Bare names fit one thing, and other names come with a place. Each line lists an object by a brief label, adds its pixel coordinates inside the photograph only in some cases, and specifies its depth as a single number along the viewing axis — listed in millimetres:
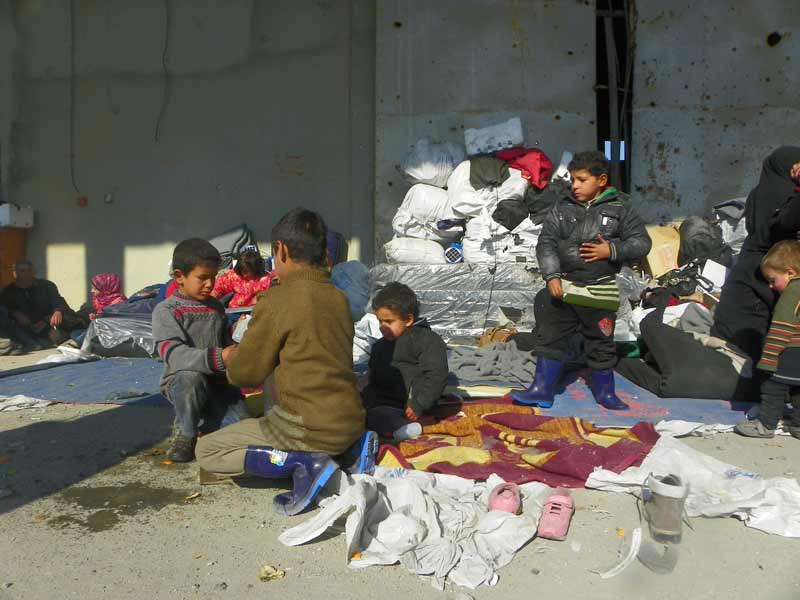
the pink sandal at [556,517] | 2680
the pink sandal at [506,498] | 2816
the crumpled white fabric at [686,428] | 3824
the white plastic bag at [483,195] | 6871
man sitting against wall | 7281
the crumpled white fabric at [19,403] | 4500
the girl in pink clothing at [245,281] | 6387
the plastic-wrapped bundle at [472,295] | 6453
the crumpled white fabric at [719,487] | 2781
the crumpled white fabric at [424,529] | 2465
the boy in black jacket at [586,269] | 4293
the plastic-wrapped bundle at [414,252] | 6840
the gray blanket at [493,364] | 5105
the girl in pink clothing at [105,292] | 8016
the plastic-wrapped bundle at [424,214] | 7109
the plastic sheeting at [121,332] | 6281
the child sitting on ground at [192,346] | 3547
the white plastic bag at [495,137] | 7156
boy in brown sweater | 2883
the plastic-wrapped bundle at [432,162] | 7281
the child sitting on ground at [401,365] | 3814
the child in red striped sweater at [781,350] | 3809
